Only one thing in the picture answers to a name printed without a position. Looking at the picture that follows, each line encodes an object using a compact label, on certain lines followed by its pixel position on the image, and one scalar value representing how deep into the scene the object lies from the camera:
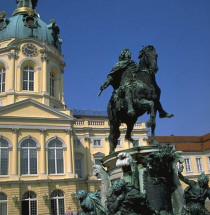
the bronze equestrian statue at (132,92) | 7.19
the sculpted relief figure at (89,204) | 5.78
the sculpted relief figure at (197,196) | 5.70
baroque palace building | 30.67
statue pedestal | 6.00
